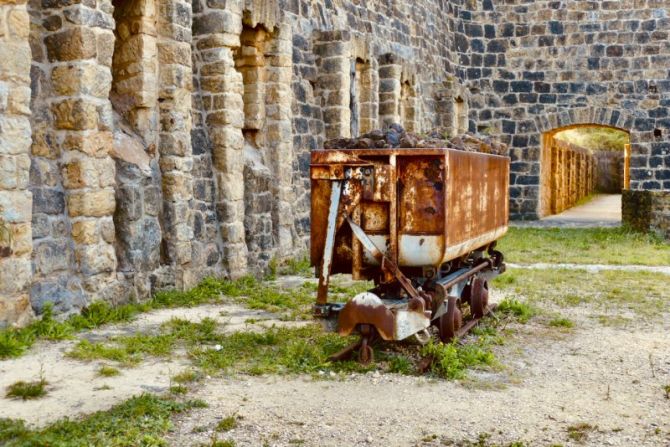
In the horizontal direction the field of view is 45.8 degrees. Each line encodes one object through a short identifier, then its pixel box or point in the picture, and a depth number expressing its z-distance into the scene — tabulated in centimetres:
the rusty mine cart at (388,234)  580
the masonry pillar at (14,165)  628
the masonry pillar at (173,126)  840
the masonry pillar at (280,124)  1054
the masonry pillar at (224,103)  927
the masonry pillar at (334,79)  1189
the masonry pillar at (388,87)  1445
